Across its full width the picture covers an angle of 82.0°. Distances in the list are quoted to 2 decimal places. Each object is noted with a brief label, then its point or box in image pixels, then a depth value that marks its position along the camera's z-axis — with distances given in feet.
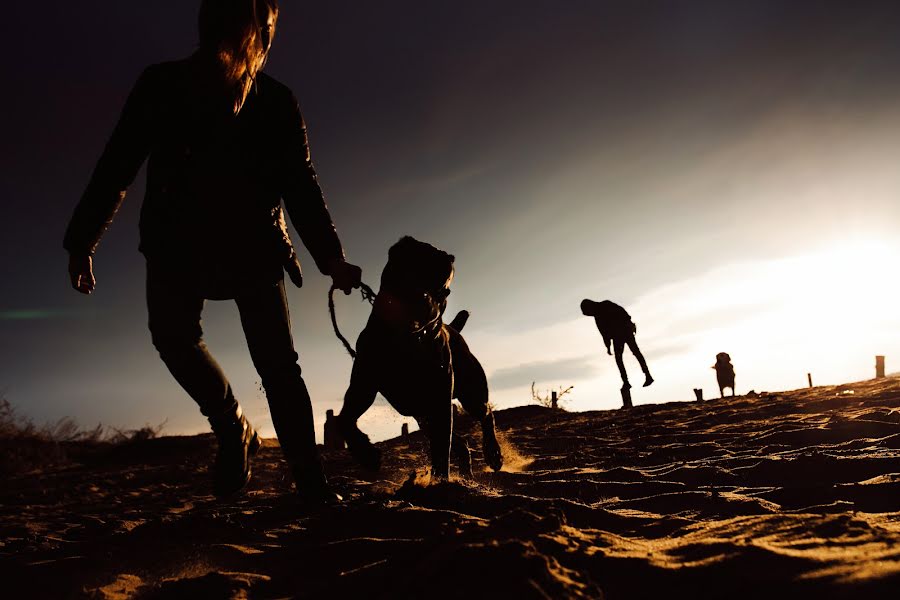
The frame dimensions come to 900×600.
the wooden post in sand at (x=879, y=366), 51.78
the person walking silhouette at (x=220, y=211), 7.13
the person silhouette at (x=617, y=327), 36.76
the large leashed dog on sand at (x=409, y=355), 9.94
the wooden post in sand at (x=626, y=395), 36.37
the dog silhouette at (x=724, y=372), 46.24
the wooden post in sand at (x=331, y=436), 30.69
